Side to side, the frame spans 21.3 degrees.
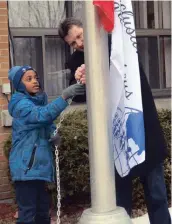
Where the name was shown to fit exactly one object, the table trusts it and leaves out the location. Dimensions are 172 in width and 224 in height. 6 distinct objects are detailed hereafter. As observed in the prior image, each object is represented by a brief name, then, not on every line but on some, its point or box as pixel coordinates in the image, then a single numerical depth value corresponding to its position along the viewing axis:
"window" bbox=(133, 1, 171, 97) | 6.88
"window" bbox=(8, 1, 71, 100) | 5.98
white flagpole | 2.44
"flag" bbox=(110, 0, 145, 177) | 2.54
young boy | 3.56
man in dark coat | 3.10
